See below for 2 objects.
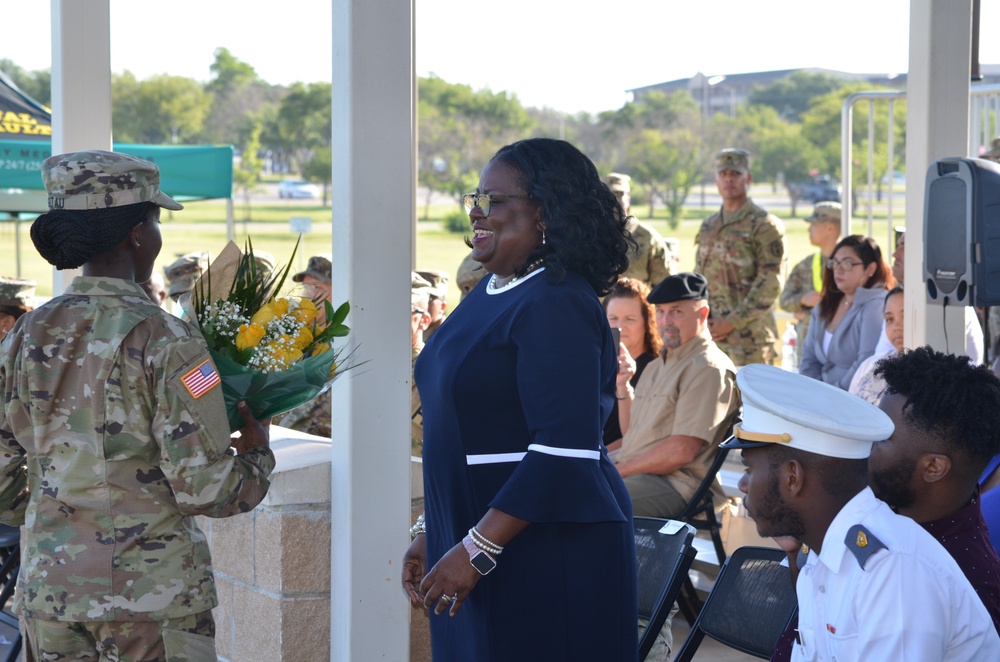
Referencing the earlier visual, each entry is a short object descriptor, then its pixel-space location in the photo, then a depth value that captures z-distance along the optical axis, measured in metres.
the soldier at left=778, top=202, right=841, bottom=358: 9.18
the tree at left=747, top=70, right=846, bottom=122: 58.12
